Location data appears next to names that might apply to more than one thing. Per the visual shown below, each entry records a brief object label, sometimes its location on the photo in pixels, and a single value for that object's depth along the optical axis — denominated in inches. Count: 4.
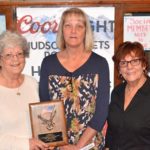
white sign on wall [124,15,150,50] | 104.9
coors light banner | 104.3
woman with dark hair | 77.9
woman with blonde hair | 88.5
